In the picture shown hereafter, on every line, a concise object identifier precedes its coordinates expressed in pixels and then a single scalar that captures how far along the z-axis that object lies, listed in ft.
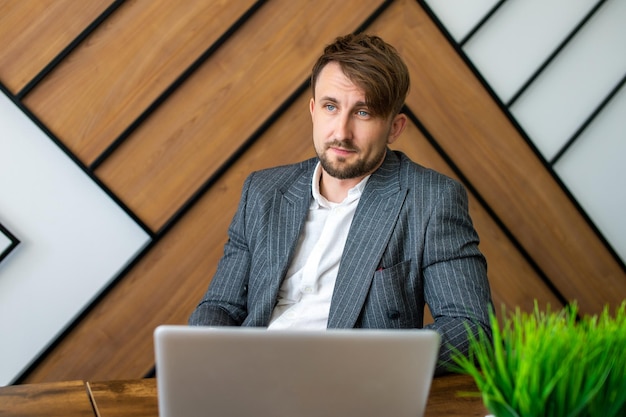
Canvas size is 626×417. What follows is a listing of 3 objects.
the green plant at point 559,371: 2.92
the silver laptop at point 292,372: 3.16
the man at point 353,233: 5.83
